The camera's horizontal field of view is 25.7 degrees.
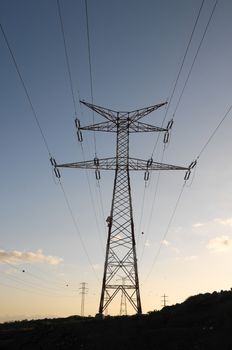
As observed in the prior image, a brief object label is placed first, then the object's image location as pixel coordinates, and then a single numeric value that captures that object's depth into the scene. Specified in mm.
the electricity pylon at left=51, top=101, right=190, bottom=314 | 41094
